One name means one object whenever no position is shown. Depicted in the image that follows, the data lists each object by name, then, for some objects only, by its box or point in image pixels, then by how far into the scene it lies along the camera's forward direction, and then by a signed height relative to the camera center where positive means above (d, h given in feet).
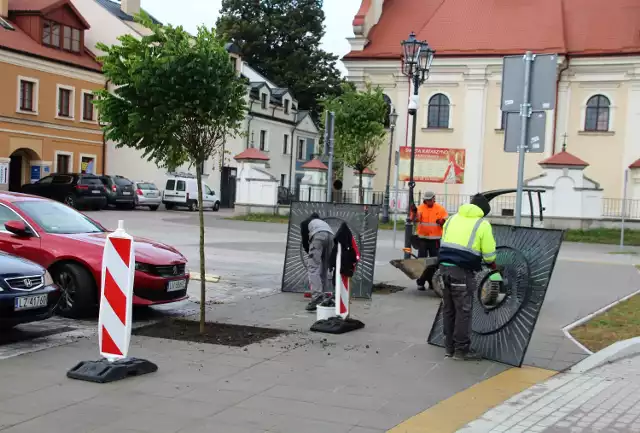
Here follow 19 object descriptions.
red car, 30.63 -3.26
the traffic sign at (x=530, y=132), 29.19 +2.75
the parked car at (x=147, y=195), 131.23 -2.04
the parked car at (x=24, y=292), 24.71 -3.95
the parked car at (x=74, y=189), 114.93 -1.42
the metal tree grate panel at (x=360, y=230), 39.70 -1.99
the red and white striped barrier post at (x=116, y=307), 21.45 -3.68
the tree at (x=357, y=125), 131.64 +12.28
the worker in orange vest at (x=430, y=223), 44.45 -1.67
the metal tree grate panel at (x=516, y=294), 24.68 -3.26
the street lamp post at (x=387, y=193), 116.88 +0.08
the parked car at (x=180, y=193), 139.74 -1.48
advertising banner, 135.64 +5.77
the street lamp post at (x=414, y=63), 53.06 +9.72
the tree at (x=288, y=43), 221.66 +45.40
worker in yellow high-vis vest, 25.04 -2.33
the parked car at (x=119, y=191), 121.70 -1.48
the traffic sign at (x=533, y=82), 28.81 +4.75
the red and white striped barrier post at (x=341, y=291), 30.32 -4.14
